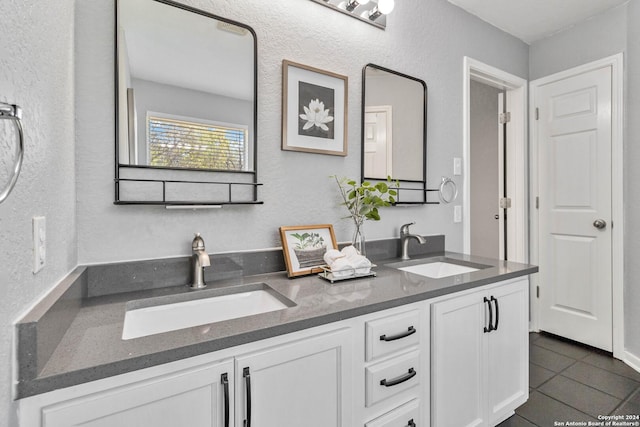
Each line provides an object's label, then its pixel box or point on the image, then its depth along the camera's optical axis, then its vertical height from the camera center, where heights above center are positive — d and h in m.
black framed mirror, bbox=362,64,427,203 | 1.86 +0.48
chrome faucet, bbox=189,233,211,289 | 1.26 -0.20
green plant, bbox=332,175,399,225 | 1.65 +0.05
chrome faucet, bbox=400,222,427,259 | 1.89 -0.15
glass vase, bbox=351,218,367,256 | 1.65 -0.14
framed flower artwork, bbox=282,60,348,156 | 1.58 +0.51
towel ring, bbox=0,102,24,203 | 0.45 +0.11
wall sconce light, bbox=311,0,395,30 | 1.74 +1.09
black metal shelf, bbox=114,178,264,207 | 1.21 +0.05
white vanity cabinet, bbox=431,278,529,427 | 1.32 -0.63
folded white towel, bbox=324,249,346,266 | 1.45 -0.20
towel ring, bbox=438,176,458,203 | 2.21 +0.14
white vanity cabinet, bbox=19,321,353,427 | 0.69 -0.44
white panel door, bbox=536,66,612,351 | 2.42 +0.03
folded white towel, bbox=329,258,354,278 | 1.39 -0.24
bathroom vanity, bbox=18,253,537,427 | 0.71 -0.41
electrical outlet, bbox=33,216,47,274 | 0.72 -0.07
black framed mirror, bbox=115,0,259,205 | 1.24 +0.44
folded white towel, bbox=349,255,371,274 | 1.43 -0.23
